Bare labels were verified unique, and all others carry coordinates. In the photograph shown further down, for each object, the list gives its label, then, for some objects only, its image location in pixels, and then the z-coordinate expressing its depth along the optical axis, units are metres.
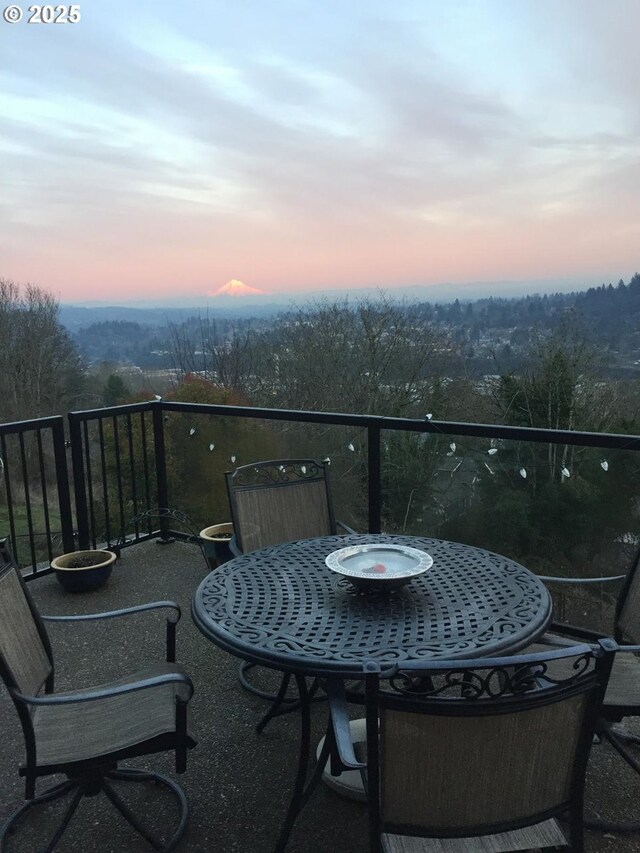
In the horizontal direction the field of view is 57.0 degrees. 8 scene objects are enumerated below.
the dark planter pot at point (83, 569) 3.61
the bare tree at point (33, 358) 17.94
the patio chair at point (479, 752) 1.09
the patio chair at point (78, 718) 1.59
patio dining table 1.57
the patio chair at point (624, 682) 1.78
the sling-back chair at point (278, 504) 2.87
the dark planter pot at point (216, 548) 3.81
